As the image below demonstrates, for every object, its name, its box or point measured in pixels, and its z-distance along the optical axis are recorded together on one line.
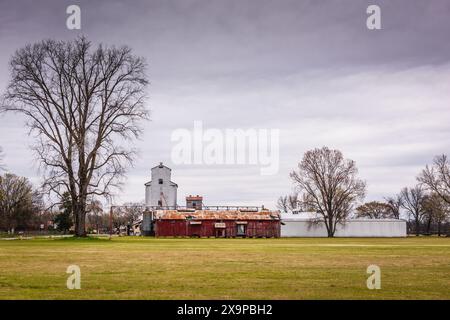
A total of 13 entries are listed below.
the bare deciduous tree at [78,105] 51.00
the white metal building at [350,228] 105.38
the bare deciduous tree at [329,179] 95.19
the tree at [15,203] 110.61
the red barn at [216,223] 86.25
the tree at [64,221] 111.44
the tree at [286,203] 146.66
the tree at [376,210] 149.12
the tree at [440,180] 92.88
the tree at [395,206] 149.75
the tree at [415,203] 142.29
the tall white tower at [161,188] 105.81
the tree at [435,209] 106.81
